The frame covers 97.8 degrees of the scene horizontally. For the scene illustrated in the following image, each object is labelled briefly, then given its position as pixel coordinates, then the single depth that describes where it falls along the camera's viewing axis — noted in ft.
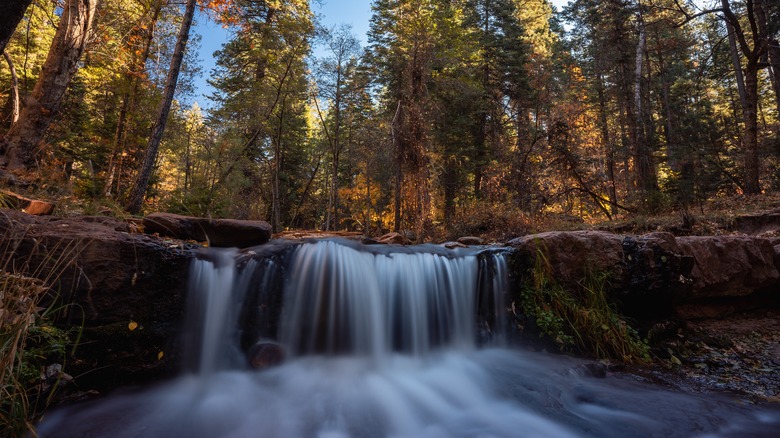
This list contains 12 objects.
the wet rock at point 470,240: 29.94
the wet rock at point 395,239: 29.64
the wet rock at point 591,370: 14.58
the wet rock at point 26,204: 14.11
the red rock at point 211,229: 17.69
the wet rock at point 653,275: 18.01
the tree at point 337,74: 70.33
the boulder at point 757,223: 26.66
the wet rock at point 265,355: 14.60
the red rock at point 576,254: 18.10
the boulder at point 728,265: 19.27
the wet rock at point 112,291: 11.25
